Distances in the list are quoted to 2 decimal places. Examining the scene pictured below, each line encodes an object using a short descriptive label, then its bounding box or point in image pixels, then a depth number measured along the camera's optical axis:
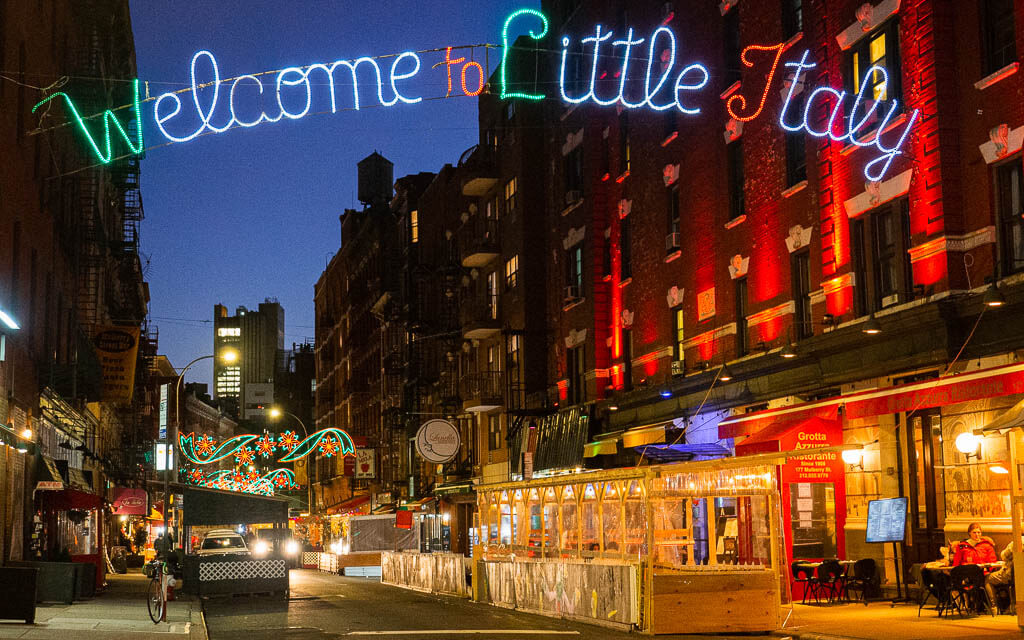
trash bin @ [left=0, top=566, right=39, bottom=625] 19.34
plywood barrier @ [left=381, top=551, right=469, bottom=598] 29.04
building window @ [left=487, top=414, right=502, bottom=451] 46.84
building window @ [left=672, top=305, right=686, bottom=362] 31.50
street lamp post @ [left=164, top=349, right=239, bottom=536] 34.99
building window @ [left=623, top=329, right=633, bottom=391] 35.19
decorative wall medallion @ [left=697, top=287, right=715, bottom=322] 29.33
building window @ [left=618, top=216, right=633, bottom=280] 35.56
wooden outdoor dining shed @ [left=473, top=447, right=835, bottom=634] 18.39
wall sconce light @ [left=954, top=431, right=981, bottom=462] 19.22
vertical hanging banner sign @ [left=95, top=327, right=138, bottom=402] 40.53
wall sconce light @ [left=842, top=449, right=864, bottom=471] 22.85
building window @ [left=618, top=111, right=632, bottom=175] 35.94
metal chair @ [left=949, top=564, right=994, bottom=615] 18.34
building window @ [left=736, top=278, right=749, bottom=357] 27.81
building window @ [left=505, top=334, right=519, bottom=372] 44.47
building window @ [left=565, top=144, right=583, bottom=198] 39.62
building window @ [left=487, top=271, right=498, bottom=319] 47.56
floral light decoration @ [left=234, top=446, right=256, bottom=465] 53.60
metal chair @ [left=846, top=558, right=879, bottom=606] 21.94
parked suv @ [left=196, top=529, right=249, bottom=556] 32.56
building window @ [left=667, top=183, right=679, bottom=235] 32.06
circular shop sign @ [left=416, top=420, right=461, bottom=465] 37.08
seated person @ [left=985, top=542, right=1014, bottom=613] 18.47
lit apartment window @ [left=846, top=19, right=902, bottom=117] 21.95
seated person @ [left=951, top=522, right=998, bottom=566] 18.81
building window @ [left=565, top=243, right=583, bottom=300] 39.38
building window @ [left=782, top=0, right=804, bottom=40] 26.02
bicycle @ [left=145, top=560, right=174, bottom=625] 21.33
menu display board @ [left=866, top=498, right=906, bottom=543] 20.95
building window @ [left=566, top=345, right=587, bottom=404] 38.97
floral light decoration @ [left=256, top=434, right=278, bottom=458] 46.12
